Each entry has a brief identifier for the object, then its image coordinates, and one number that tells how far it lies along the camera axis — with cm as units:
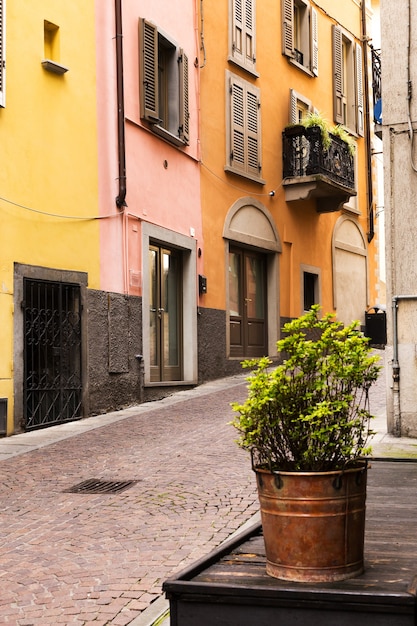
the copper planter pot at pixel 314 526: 361
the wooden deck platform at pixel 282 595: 320
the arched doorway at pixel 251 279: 1775
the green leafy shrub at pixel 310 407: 371
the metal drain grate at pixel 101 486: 747
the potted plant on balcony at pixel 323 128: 1888
